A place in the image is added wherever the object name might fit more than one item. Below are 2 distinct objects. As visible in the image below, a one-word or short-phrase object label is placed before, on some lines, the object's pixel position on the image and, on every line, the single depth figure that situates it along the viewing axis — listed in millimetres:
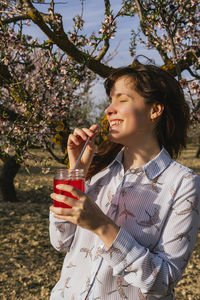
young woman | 1398
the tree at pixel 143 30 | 3488
